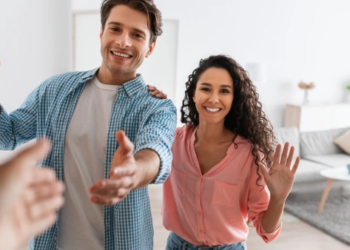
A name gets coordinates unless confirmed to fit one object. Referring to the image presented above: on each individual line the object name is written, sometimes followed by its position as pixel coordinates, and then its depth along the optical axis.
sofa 4.32
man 1.25
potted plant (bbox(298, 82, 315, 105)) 6.22
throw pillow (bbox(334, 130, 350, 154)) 5.06
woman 1.44
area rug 3.53
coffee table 3.93
